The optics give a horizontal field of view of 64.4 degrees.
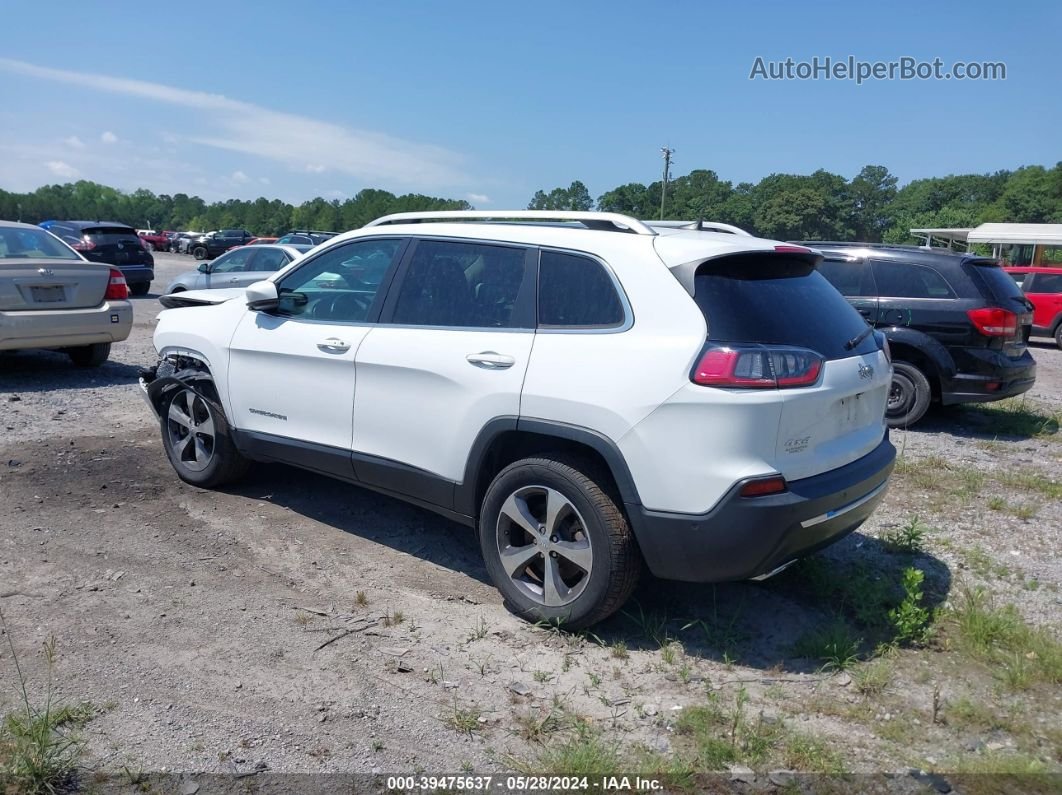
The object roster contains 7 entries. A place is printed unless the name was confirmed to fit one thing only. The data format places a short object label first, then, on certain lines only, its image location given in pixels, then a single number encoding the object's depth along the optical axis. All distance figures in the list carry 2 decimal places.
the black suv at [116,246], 19.91
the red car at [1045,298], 16.86
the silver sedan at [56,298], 8.39
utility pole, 57.12
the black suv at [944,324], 7.82
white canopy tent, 29.80
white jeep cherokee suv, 3.37
